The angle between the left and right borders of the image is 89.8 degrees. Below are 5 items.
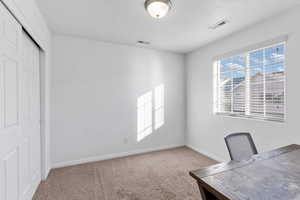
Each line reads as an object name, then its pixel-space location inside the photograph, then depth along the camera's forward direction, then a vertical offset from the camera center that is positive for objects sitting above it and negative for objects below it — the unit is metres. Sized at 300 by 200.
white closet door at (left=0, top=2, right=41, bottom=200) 1.30 -0.14
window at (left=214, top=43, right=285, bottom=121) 2.33 +0.26
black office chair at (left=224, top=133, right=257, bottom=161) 1.56 -0.51
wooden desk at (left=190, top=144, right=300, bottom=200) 0.93 -0.58
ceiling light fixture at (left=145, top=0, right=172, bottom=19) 1.80 +1.13
